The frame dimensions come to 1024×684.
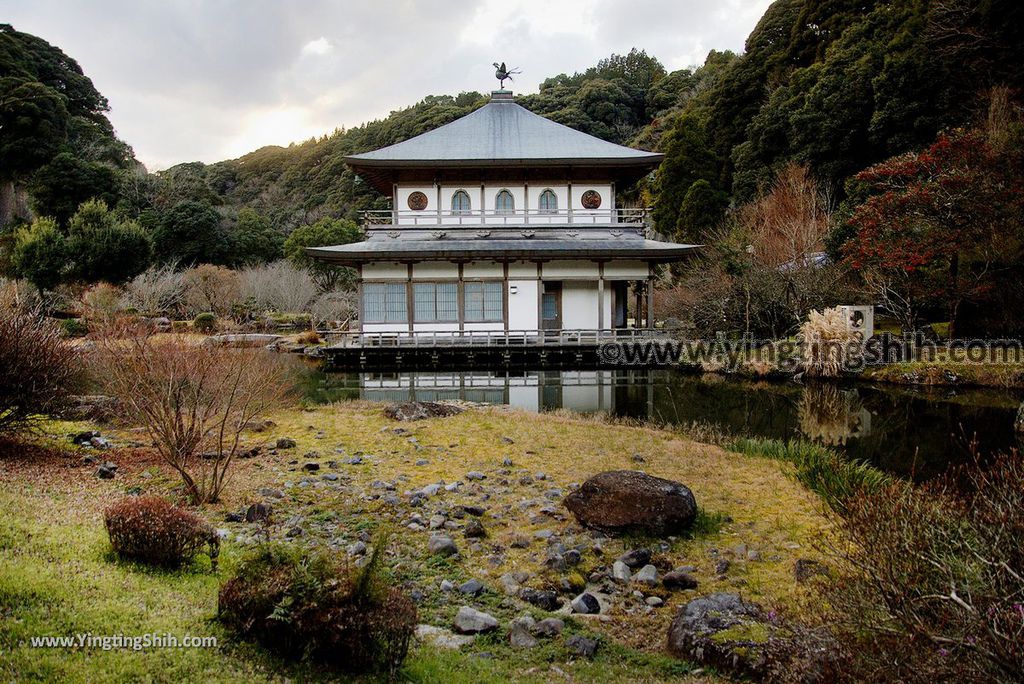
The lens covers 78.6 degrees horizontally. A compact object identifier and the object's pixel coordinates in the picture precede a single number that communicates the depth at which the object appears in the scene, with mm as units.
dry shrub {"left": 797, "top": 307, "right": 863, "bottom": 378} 17562
